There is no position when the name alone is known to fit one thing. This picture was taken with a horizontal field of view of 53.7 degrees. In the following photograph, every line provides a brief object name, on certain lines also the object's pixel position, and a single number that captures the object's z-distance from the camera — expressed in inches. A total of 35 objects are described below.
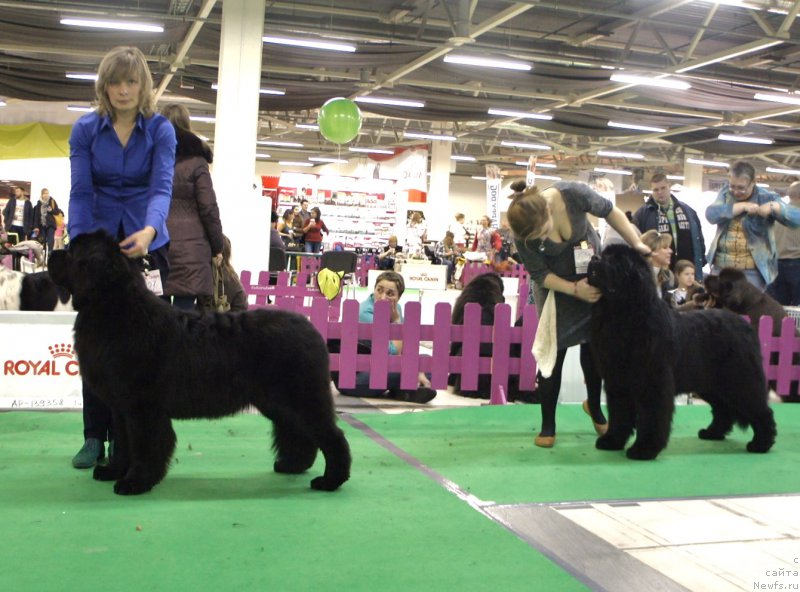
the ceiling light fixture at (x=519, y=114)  770.0
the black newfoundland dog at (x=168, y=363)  114.0
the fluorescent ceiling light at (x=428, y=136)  1019.9
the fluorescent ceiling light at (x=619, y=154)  1097.4
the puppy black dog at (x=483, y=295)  245.4
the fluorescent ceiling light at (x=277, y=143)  1185.1
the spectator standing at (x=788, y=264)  264.8
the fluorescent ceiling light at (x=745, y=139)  837.2
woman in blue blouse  123.0
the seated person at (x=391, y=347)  223.1
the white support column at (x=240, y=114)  462.9
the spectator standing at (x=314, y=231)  724.7
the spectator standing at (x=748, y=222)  232.5
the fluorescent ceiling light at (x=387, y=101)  744.3
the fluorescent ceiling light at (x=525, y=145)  1053.8
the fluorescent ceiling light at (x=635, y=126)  808.9
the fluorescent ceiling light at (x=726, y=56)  533.1
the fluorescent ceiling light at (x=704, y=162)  1094.4
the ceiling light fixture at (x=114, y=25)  486.3
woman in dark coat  153.8
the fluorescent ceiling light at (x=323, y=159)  1321.6
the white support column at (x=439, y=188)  1089.4
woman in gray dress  158.2
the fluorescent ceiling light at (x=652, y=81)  602.9
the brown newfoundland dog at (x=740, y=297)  226.8
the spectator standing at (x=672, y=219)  248.2
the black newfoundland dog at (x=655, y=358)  152.0
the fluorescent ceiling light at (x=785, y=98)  630.5
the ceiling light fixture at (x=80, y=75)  649.5
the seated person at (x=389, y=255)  775.1
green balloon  551.5
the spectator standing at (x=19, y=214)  727.7
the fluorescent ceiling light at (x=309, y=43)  526.6
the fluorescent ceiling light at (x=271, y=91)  648.7
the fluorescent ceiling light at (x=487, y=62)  581.0
